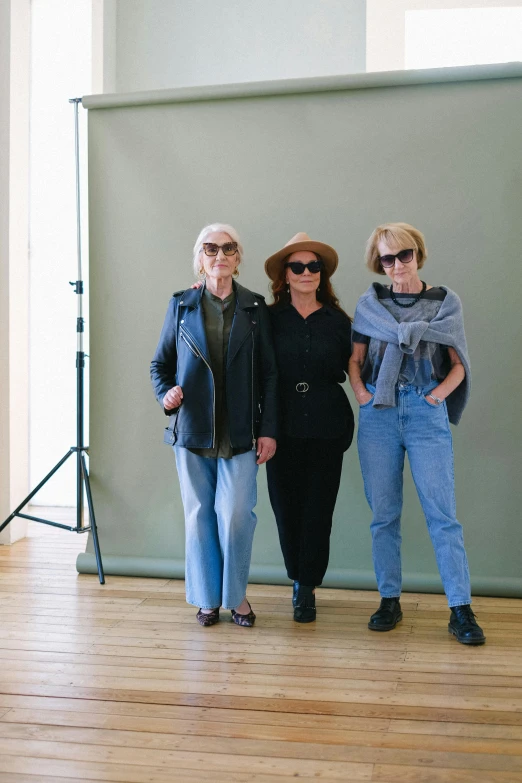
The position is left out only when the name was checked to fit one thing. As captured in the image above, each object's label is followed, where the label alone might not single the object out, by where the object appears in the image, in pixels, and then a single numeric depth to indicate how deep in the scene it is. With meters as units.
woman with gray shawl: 3.16
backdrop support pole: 4.07
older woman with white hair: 3.26
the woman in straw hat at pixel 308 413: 3.32
